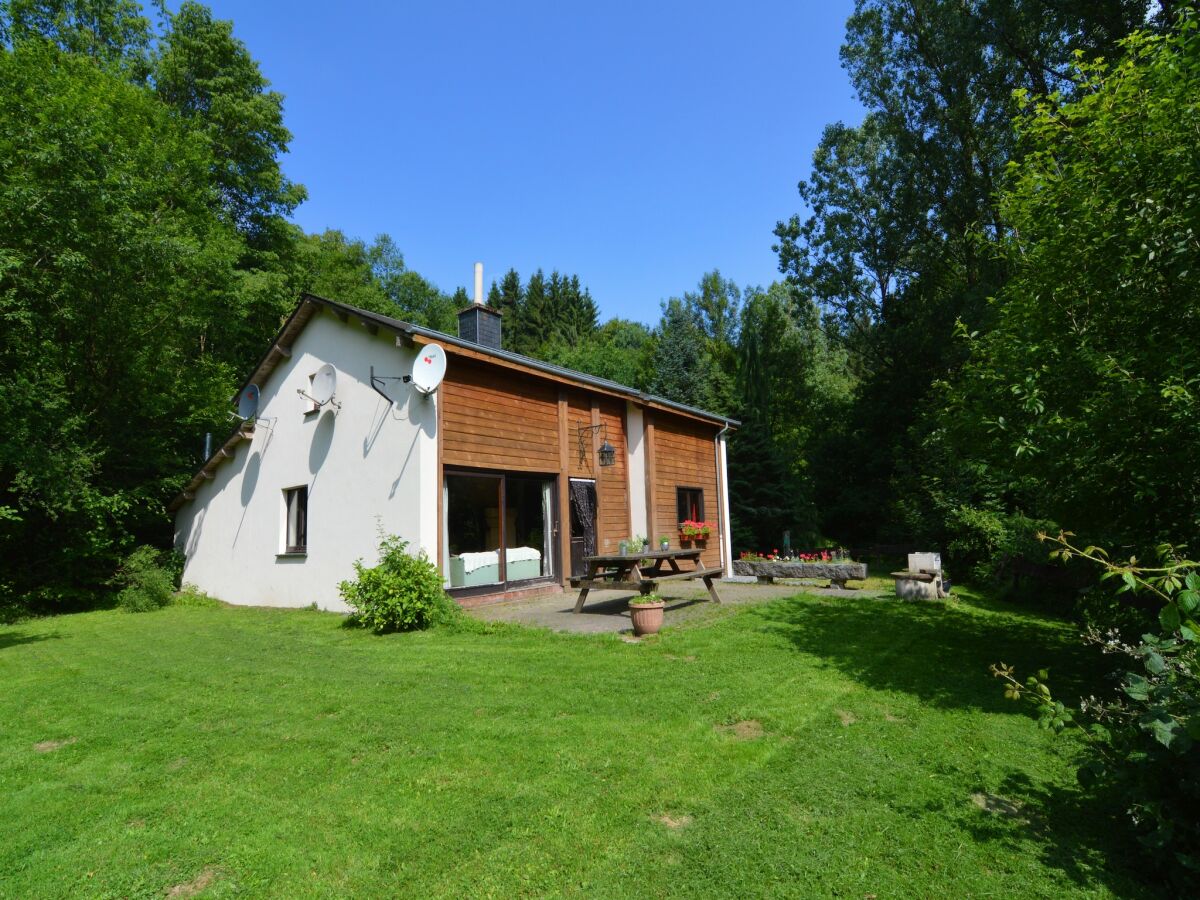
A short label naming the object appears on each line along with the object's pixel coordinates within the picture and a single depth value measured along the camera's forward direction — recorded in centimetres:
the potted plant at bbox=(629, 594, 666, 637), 707
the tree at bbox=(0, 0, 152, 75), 1928
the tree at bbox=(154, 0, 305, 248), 2222
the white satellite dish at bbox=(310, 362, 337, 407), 1120
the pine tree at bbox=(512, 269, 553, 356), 4819
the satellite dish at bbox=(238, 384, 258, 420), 1355
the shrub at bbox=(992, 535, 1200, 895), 235
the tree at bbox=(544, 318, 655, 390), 3684
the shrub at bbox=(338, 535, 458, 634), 816
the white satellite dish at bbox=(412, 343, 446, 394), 929
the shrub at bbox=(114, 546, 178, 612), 1280
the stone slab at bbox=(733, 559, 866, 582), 1309
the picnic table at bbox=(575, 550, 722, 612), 842
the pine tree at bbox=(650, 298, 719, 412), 2703
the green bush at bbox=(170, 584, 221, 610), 1311
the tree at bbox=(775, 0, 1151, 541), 1803
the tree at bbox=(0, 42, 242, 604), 1205
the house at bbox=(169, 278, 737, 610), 1000
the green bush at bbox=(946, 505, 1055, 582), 1184
